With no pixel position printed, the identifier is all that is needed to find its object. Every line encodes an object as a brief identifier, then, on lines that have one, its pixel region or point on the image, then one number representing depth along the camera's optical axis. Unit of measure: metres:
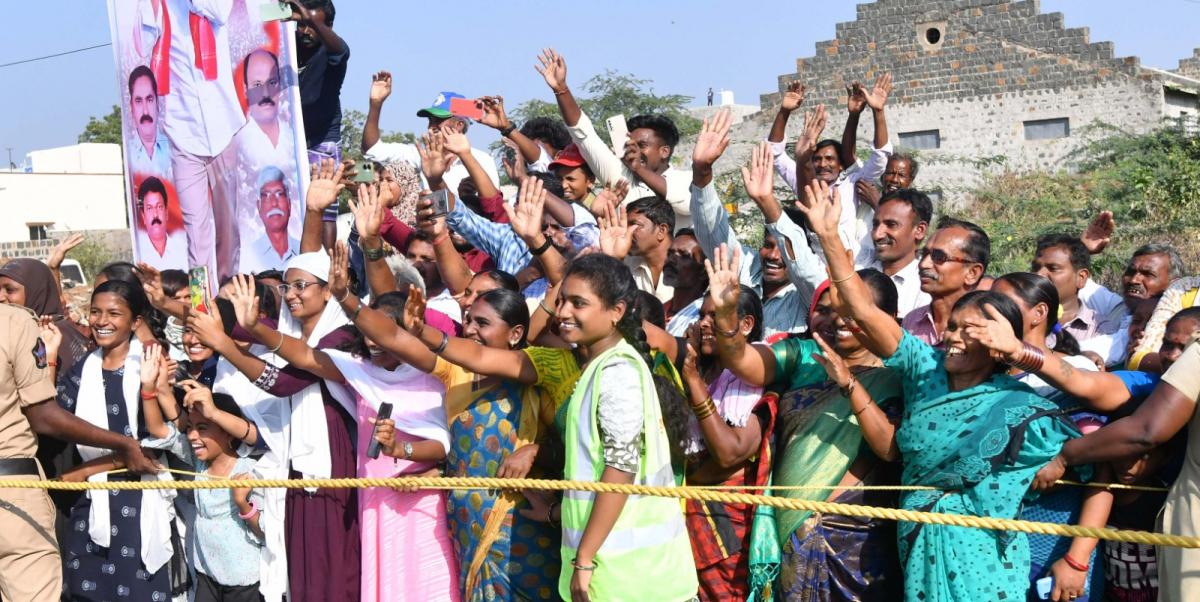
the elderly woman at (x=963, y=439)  3.87
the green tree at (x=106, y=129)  43.34
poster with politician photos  6.60
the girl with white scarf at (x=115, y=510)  5.53
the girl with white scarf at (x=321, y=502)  5.09
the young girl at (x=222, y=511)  5.30
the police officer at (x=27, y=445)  5.17
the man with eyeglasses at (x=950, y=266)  4.61
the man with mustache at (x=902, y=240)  5.31
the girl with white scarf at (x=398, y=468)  4.91
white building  34.47
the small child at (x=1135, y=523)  3.95
